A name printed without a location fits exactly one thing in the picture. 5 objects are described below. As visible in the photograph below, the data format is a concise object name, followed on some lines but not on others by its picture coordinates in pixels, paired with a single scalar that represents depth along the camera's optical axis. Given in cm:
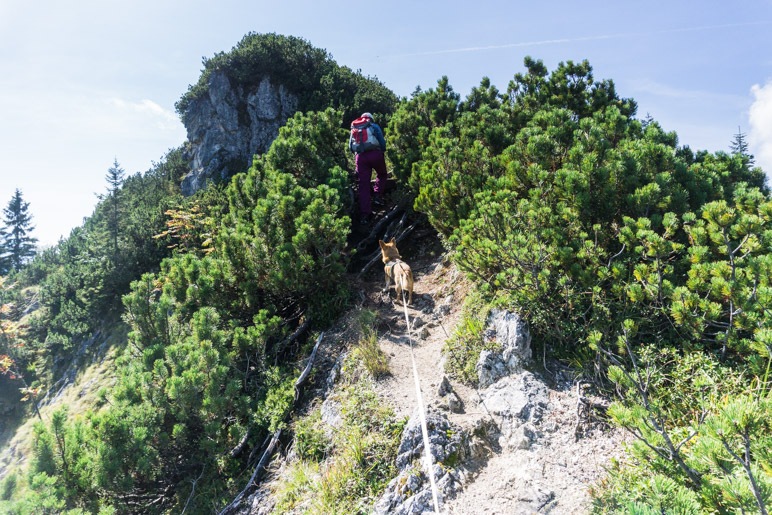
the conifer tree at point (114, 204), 1903
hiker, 947
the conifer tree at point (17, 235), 4306
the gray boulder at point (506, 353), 469
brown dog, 723
